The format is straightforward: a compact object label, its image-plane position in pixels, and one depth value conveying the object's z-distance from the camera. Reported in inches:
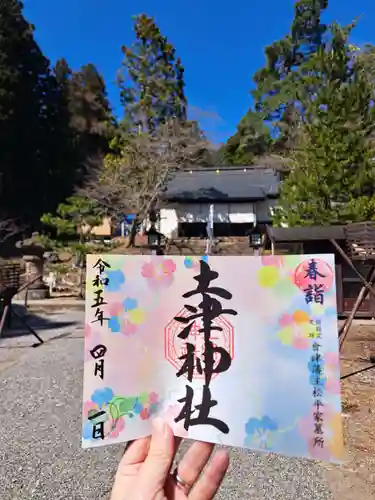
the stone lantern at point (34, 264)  451.2
